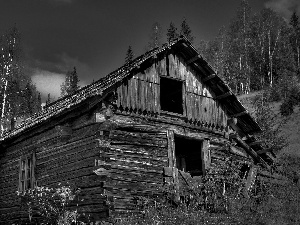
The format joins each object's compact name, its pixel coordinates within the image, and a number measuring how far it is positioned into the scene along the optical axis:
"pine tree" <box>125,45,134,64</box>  62.53
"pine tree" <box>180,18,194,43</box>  57.16
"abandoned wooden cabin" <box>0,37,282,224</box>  13.39
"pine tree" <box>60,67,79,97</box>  63.66
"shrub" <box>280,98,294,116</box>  40.22
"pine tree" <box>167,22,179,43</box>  55.84
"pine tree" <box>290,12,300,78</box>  58.50
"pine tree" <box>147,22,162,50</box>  49.53
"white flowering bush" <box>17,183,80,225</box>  12.83
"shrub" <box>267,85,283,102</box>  45.88
